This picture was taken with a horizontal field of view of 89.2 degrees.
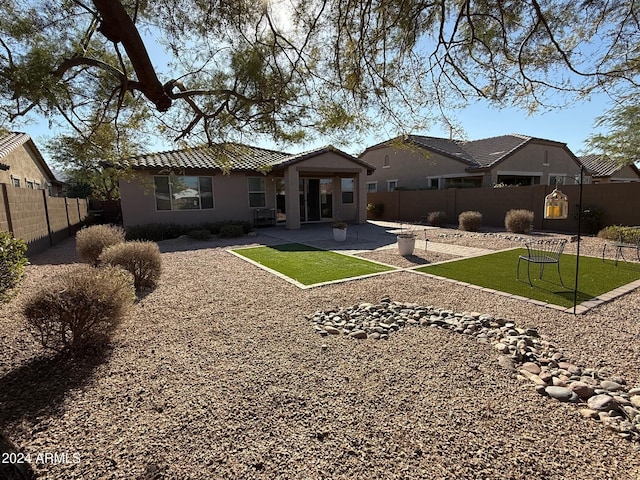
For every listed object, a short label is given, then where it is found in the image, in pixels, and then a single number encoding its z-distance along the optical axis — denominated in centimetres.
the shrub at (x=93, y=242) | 770
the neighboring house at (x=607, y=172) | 2689
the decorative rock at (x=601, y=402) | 275
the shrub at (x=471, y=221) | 1473
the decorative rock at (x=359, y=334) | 422
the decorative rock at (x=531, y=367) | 336
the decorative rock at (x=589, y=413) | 268
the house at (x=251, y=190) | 1403
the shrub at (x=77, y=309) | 336
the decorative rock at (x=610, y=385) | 305
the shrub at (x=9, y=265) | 423
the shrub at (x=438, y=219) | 1719
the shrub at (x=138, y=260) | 600
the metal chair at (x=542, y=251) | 643
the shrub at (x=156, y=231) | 1320
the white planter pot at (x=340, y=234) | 1211
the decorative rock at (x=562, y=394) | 290
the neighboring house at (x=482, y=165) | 2133
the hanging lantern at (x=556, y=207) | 447
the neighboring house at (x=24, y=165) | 1499
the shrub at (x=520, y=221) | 1351
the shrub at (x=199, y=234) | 1320
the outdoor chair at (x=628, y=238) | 860
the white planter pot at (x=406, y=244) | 934
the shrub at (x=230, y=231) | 1389
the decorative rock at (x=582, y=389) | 294
